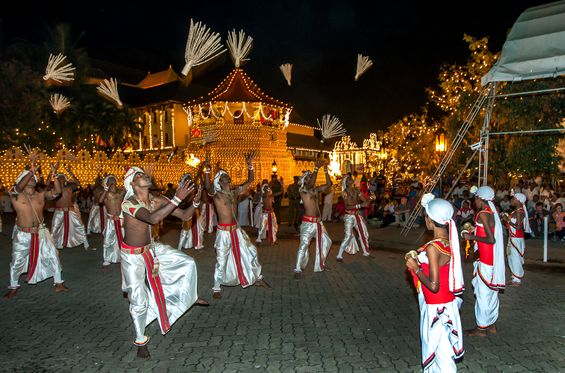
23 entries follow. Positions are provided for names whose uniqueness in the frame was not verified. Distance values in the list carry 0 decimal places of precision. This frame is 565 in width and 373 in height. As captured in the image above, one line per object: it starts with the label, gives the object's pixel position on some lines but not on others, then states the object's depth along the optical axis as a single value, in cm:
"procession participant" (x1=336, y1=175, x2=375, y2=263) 1095
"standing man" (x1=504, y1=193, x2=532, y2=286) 815
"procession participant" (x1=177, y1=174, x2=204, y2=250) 1230
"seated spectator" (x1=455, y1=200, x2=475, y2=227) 1378
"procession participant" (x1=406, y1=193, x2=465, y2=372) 400
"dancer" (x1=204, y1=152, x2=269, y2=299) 763
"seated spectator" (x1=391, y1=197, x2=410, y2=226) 1639
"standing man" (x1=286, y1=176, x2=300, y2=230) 1598
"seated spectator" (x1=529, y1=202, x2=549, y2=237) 1383
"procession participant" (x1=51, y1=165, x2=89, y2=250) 1223
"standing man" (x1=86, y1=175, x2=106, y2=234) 1432
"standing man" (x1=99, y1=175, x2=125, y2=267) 1030
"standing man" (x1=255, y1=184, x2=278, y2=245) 1310
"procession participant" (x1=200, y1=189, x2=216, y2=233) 1442
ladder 1167
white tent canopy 998
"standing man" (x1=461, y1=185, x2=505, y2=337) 567
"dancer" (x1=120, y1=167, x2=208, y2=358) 514
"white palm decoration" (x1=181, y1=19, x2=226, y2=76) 1642
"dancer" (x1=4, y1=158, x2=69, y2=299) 768
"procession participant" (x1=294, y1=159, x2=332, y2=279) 889
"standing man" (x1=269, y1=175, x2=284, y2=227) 1627
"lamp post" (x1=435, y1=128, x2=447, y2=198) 1716
